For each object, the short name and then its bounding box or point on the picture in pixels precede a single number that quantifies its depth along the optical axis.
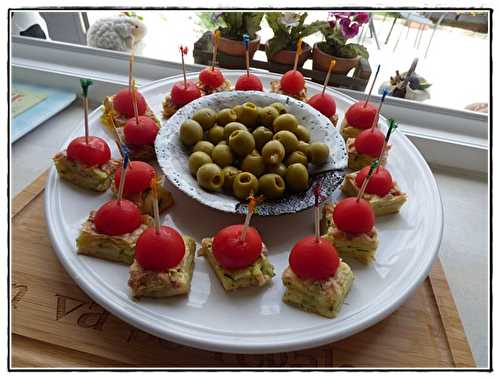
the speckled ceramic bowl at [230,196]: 0.28
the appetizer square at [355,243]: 0.26
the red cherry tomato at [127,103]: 0.34
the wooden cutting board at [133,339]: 0.23
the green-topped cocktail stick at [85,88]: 0.24
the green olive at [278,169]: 0.30
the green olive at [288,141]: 0.31
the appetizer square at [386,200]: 0.29
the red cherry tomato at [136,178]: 0.28
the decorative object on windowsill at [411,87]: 0.44
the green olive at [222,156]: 0.30
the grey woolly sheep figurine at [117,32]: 0.45
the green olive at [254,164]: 0.30
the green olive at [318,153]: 0.31
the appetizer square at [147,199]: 0.28
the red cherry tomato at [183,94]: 0.36
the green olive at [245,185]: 0.28
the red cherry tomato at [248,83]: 0.38
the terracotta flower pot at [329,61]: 0.42
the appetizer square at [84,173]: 0.29
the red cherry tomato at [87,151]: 0.29
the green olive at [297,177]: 0.29
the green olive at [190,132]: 0.32
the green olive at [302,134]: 0.32
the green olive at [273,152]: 0.30
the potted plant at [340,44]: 0.41
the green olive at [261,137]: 0.31
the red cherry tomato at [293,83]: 0.38
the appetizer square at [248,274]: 0.24
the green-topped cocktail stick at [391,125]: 0.26
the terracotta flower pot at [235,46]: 0.43
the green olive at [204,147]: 0.31
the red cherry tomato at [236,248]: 0.23
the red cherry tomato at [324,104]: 0.37
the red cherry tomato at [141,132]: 0.32
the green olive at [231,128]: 0.32
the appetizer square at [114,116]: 0.34
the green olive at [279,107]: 0.34
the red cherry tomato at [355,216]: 0.26
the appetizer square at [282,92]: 0.38
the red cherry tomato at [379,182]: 0.29
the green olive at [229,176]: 0.29
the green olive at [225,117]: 0.33
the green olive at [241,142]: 0.30
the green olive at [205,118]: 0.33
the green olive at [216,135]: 0.32
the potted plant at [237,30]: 0.42
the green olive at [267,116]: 0.33
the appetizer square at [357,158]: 0.33
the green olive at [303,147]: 0.31
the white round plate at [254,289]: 0.22
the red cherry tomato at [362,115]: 0.35
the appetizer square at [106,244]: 0.25
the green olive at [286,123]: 0.32
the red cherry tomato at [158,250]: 0.23
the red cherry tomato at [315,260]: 0.23
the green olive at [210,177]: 0.29
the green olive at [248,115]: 0.33
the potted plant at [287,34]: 0.42
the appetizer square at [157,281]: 0.23
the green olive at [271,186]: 0.28
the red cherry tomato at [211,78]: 0.38
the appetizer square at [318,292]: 0.23
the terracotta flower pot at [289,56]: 0.43
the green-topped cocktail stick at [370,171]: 0.24
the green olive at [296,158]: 0.30
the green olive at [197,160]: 0.30
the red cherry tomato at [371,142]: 0.32
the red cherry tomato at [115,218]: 0.25
